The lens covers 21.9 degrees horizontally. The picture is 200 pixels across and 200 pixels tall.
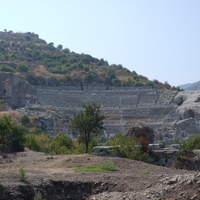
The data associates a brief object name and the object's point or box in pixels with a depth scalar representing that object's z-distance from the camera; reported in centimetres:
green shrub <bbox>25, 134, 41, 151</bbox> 3604
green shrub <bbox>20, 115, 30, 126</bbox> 5472
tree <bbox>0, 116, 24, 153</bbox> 3103
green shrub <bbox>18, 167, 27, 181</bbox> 1630
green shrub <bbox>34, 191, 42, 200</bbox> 1375
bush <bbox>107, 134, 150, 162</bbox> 2762
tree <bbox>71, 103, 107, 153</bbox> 3161
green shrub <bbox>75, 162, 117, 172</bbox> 1988
